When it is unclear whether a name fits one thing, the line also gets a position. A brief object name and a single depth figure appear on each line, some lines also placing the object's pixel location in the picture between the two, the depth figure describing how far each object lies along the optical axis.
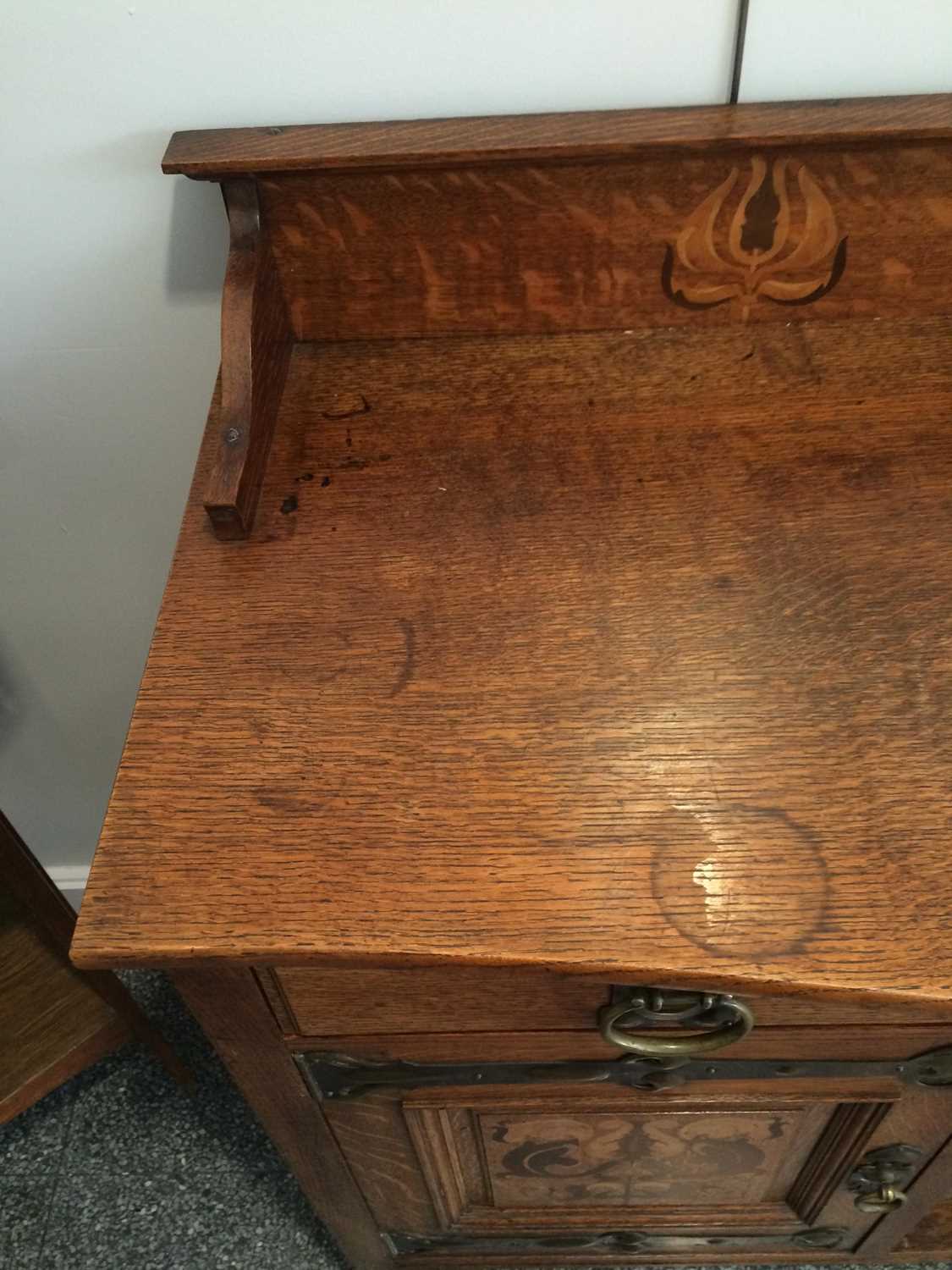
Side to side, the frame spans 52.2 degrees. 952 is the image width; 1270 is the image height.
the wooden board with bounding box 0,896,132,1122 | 1.01
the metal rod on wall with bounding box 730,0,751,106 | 0.59
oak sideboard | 0.47
